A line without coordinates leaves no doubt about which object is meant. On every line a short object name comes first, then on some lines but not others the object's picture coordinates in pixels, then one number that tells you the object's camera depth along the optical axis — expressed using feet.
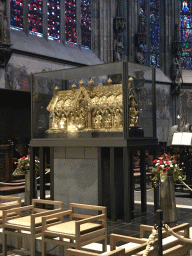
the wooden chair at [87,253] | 13.03
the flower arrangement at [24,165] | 35.01
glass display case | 29.35
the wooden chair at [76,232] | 18.16
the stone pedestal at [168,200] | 28.09
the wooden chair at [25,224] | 19.74
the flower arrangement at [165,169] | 27.72
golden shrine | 29.58
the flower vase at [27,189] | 33.88
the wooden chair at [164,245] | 13.80
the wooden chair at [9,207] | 22.53
